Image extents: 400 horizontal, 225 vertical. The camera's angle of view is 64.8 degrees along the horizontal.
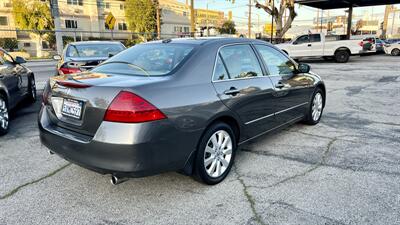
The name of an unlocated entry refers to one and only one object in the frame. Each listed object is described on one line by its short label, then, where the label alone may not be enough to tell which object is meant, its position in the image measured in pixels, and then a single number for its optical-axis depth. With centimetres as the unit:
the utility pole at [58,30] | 2052
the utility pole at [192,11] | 3100
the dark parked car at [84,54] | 742
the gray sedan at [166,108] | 276
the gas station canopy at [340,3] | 2437
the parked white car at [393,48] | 2416
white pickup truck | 1936
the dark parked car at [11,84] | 536
